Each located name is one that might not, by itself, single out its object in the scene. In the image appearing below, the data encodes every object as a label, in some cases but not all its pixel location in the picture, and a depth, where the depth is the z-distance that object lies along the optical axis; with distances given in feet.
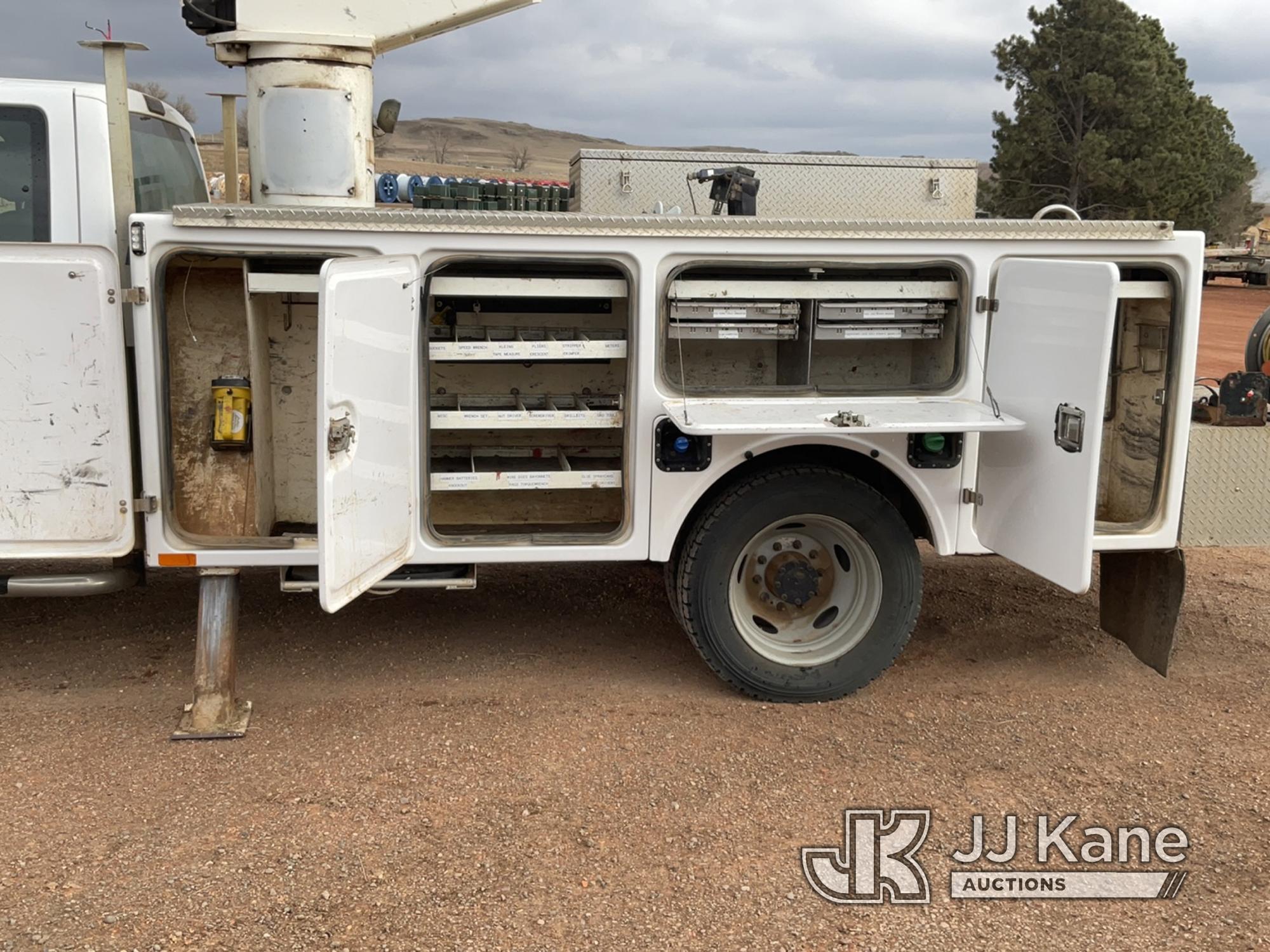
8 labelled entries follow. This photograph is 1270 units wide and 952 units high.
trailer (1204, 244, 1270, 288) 99.39
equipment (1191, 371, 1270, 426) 16.81
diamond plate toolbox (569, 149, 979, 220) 17.79
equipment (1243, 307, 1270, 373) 20.58
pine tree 105.19
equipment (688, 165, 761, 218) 16.61
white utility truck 13.71
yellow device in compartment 14.65
